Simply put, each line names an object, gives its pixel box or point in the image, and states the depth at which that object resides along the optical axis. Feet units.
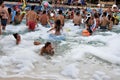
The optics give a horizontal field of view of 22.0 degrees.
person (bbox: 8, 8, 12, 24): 46.52
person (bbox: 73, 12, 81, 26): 49.39
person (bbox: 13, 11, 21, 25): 47.16
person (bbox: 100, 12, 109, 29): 46.44
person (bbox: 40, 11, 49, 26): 46.70
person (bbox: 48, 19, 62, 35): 36.09
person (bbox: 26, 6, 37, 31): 42.81
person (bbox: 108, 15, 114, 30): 47.47
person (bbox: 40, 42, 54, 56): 28.89
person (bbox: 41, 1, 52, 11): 68.40
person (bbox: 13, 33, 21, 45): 33.10
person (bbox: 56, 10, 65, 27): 44.75
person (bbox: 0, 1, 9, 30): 39.34
